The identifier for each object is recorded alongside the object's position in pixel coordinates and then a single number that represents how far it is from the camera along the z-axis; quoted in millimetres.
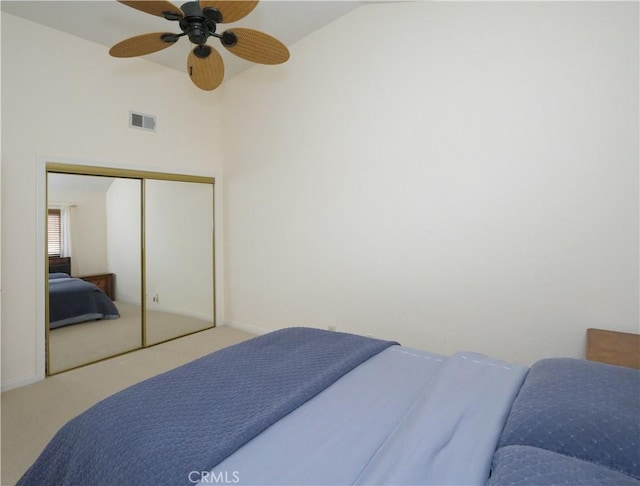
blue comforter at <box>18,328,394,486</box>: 940
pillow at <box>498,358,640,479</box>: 873
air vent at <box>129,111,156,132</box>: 3430
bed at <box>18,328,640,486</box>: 872
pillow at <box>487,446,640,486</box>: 725
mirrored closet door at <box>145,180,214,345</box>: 3635
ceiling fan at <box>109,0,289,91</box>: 1765
